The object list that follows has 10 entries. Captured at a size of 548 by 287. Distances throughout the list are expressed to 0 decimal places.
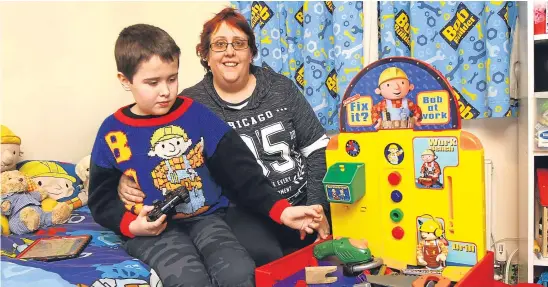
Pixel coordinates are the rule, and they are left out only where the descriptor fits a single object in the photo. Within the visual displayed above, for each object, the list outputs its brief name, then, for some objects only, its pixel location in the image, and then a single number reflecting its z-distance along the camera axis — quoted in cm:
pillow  167
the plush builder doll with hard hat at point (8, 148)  156
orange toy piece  105
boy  117
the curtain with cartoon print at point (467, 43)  159
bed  104
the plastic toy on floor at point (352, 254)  119
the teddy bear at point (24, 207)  145
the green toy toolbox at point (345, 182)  124
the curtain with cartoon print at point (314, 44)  177
